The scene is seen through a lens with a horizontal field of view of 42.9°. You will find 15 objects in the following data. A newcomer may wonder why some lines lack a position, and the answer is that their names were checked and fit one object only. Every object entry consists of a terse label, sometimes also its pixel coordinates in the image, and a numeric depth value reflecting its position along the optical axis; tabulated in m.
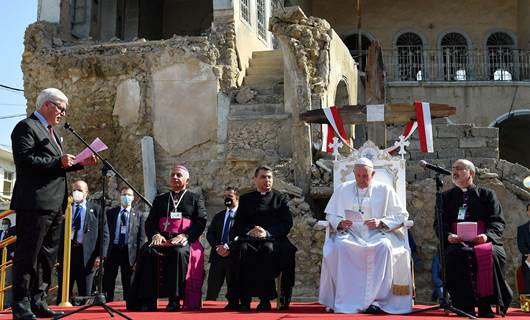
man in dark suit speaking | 5.65
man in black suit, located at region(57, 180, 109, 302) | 9.66
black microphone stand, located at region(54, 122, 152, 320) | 5.81
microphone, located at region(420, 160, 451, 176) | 6.83
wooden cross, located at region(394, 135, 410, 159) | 9.82
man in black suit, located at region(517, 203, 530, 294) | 9.23
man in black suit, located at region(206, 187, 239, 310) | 9.74
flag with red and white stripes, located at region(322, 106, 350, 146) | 10.81
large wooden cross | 10.80
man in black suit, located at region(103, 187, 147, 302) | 9.88
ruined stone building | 13.80
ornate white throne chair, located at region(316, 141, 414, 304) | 9.17
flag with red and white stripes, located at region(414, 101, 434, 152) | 10.62
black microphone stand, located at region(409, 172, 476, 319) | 6.43
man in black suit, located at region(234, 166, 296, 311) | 7.41
